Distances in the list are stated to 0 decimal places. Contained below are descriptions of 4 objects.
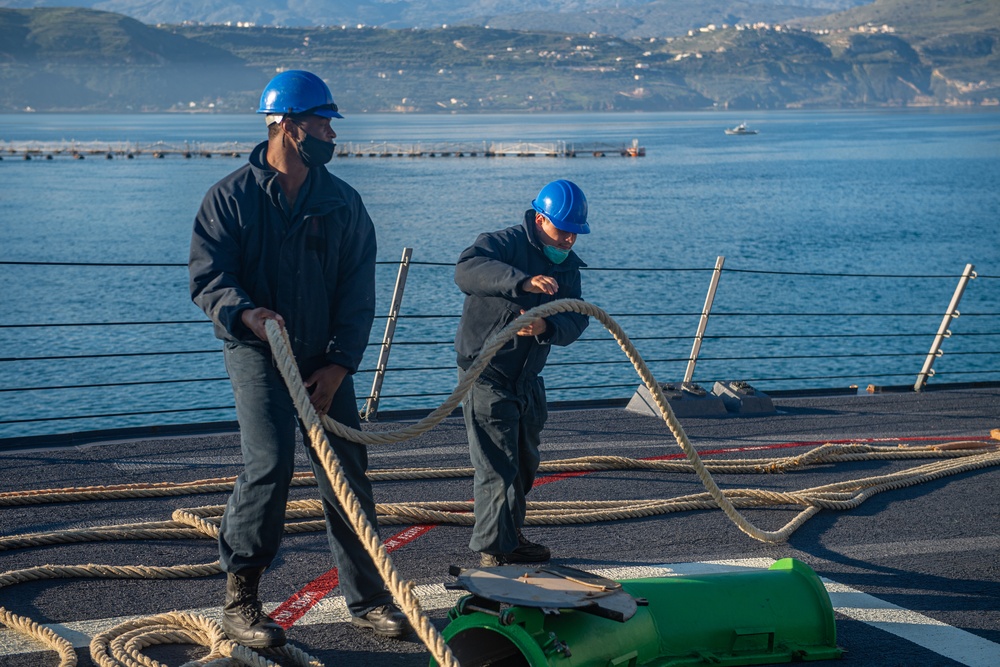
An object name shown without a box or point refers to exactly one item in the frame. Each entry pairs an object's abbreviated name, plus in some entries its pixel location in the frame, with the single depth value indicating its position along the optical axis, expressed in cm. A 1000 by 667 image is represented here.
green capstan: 368
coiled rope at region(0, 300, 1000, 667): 395
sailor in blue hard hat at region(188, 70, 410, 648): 416
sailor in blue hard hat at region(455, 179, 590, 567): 509
